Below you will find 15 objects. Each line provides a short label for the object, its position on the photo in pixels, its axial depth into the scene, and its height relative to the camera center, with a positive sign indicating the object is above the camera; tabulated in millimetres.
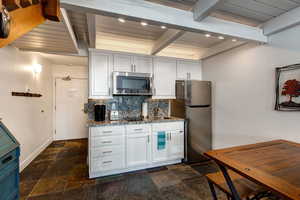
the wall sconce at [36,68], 3246 +620
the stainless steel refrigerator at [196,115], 3037 -393
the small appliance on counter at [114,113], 3115 -360
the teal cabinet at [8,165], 1300 -662
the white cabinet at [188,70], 3459 +653
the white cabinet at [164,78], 3258 +428
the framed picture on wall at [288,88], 1947 +127
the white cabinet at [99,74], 2801 +435
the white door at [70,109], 4541 -407
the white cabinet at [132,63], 2978 +699
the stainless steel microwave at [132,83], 2859 +266
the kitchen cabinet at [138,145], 2678 -905
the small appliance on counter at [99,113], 2846 -326
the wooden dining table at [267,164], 945 -569
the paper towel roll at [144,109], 3346 -298
